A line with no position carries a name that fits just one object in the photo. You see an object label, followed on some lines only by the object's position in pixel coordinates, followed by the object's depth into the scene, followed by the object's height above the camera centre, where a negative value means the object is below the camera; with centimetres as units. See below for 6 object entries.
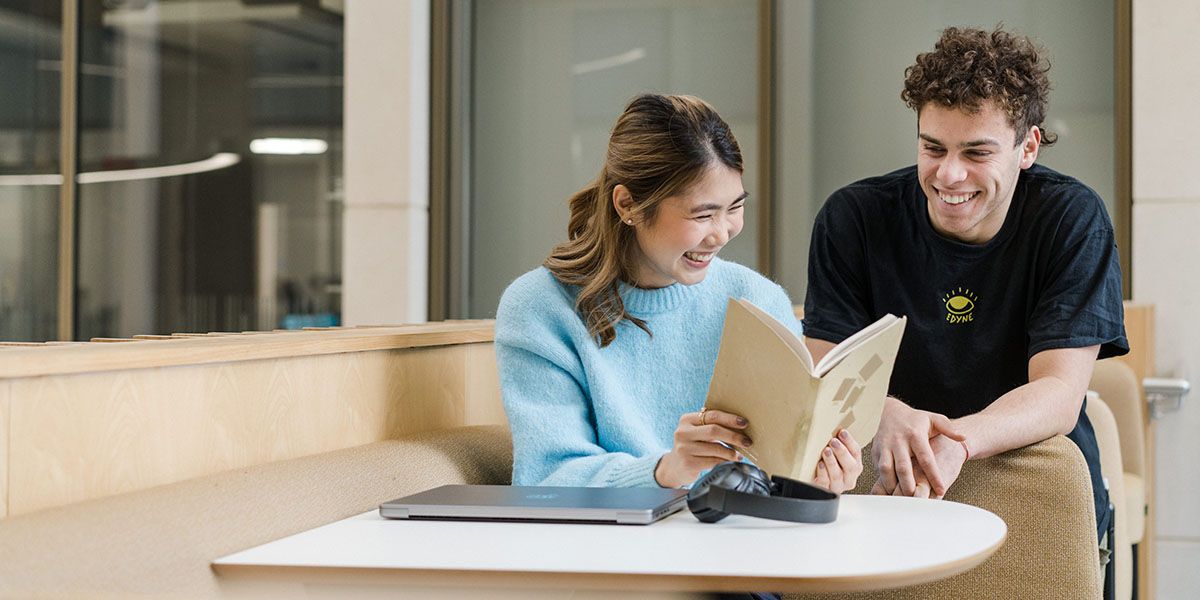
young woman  217 -3
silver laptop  167 -29
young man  220 +7
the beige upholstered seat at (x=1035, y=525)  209 -38
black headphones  159 -26
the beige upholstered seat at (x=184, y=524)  133 -28
